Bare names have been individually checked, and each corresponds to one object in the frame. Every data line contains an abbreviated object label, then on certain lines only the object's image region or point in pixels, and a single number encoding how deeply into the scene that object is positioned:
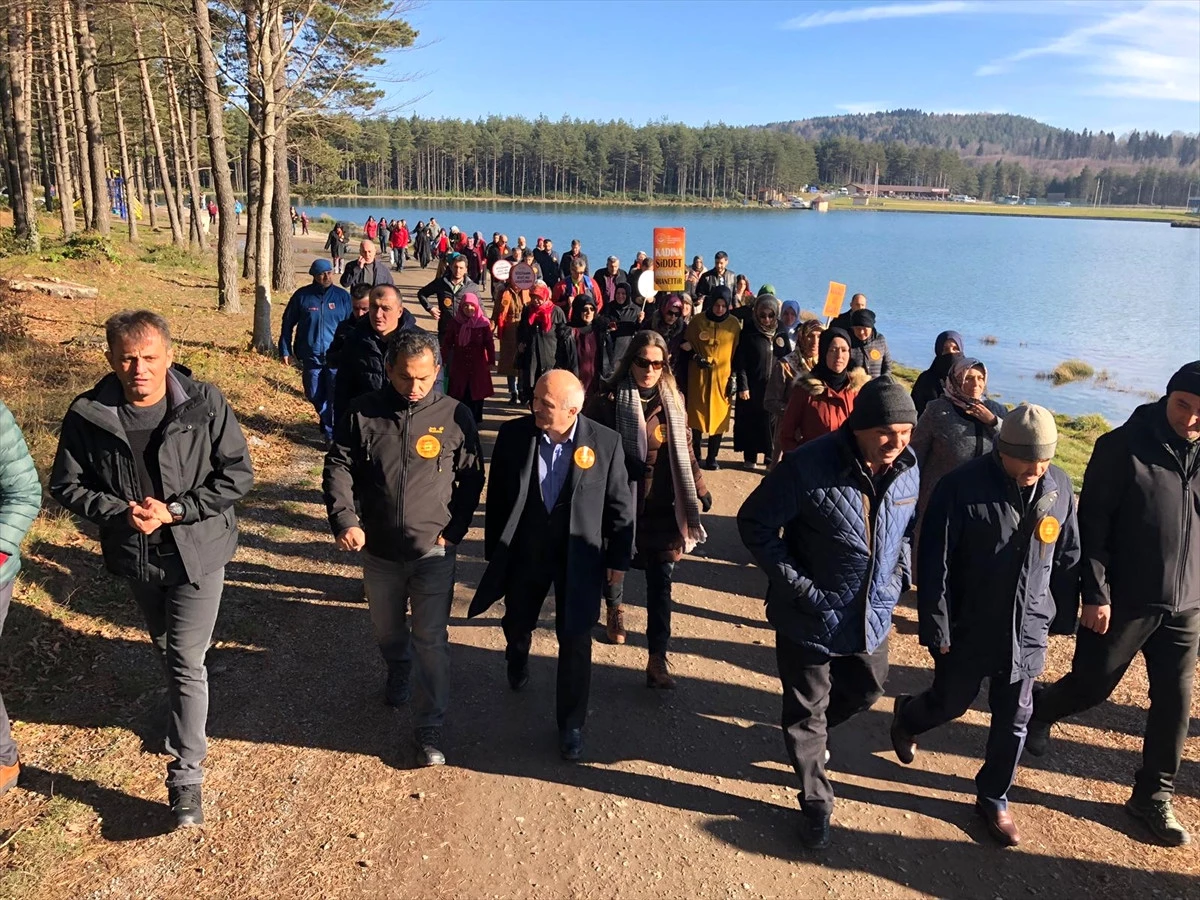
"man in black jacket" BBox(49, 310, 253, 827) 3.26
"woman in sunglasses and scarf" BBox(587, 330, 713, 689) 4.74
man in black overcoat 3.97
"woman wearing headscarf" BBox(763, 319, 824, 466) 6.93
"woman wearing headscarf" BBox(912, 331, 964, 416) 6.22
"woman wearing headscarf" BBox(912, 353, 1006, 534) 5.09
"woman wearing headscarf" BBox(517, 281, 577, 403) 9.71
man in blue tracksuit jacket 7.89
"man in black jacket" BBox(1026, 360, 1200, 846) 3.60
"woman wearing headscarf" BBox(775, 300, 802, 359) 8.87
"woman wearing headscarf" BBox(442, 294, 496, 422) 8.20
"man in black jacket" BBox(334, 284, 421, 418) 5.85
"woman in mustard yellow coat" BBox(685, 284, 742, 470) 8.53
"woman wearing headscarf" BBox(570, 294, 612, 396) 8.85
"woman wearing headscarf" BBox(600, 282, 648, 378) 8.77
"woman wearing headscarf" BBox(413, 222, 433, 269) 31.55
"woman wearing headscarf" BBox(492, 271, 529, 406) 11.20
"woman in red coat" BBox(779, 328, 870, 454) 5.77
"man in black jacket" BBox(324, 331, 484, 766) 3.84
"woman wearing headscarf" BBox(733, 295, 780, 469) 8.91
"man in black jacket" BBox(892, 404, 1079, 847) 3.50
